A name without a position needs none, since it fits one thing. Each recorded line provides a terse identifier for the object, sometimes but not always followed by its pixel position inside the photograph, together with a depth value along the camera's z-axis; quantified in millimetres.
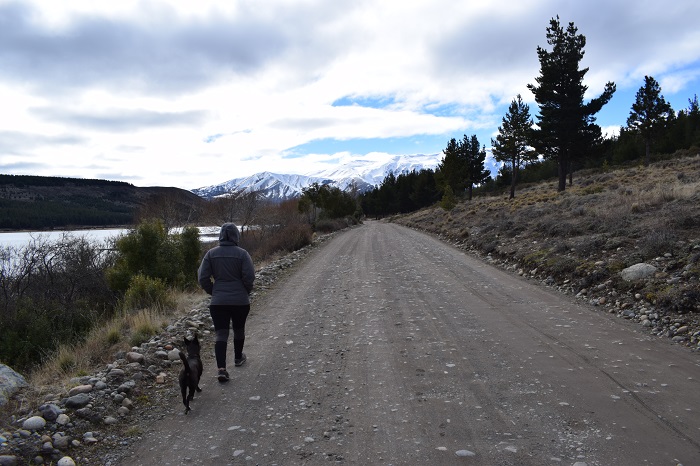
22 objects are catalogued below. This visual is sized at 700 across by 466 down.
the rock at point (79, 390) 5082
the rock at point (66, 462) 3822
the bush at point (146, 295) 11122
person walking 6082
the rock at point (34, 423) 4309
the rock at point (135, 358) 6250
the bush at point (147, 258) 16391
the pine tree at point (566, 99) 34938
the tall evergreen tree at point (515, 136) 46594
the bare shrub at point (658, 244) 9875
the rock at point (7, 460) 3725
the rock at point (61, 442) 4148
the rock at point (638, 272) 9080
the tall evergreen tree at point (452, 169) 60688
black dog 4887
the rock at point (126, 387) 5364
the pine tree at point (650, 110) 51562
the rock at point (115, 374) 5652
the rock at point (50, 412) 4504
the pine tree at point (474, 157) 66562
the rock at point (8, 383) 5287
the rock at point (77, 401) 4812
